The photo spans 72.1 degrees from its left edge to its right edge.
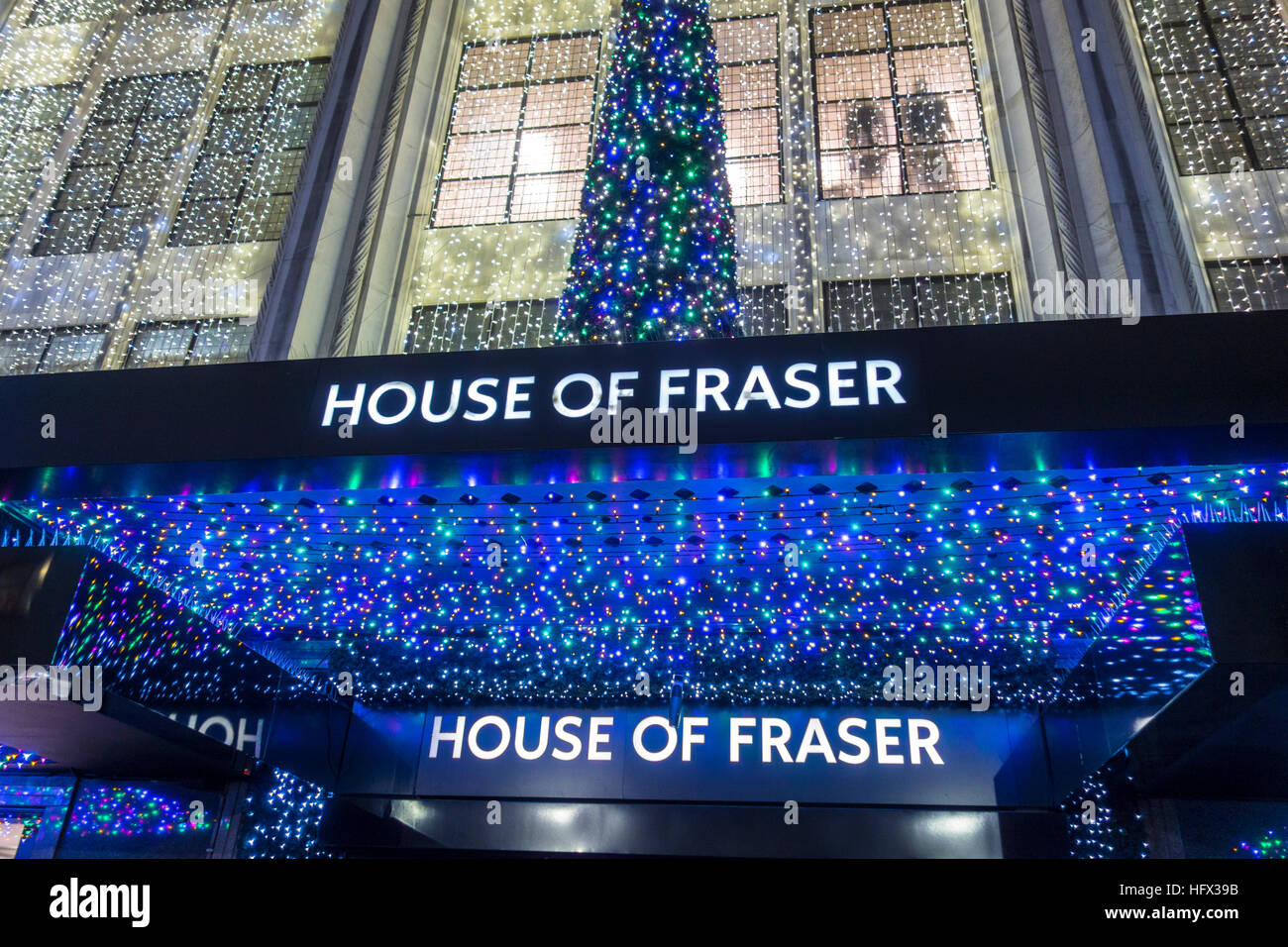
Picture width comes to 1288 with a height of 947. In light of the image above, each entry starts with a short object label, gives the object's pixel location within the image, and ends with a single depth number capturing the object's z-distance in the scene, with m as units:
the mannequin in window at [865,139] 11.70
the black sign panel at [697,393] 4.16
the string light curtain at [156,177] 12.10
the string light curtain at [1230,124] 10.14
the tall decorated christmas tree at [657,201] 6.83
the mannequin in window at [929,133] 11.55
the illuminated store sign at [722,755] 7.74
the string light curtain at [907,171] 10.90
